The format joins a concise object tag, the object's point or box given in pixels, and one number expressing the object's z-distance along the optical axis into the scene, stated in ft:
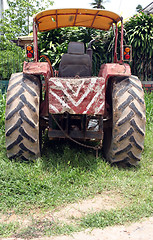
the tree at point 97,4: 128.77
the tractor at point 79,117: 12.21
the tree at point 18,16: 50.28
